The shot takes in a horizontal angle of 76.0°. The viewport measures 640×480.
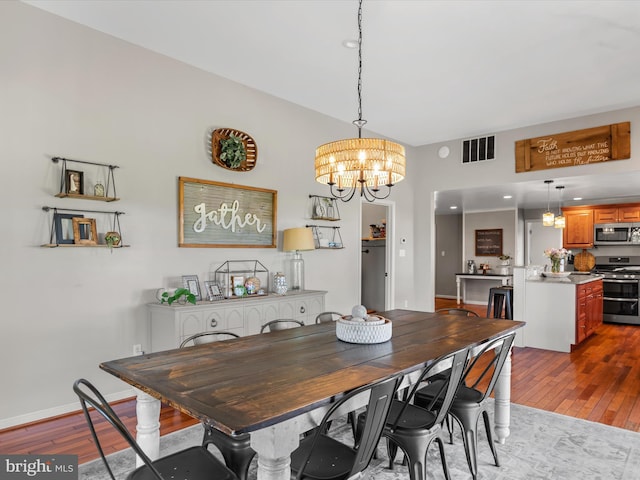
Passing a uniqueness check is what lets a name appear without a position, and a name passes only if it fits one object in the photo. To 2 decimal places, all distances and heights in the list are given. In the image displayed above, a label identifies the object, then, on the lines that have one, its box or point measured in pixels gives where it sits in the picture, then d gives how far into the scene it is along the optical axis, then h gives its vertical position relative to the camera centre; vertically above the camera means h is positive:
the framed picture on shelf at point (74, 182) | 3.07 +0.46
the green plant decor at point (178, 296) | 3.39 -0.45
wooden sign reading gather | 3.83 +0.28
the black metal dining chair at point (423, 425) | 1.90 -0.89
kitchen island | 5.21 -0.88
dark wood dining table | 1.33 -0.56
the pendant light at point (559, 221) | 6.64 +0.36
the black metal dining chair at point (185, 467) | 1.52 -0.88
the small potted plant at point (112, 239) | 3.22 +0.03
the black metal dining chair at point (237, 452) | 1.91 -0.99
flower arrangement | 6.20 -0.21
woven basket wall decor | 4.03 +0.98
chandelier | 2.47 +0.51
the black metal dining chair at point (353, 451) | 1.49 -0.79
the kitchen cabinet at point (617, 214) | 7.72 +0.56
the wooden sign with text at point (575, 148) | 4.91 +1.21
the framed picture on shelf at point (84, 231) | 3.10 +0.09
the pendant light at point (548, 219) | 6.46 +0.38
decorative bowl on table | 2.26 -0.49
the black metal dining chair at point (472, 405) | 2.24 -0.93
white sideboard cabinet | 3.31 -0.65
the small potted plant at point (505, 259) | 9.12 -0.36
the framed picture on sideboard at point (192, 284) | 3.72 -0.38
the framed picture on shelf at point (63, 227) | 3.03 +0.11
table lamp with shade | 4.50 -0.03
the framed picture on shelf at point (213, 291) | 3.81 -0.46
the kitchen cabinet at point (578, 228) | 8.17 +0.31
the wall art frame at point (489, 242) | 9.43 +0.02
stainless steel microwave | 7.68 +0.17
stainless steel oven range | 7.24 -0.92
